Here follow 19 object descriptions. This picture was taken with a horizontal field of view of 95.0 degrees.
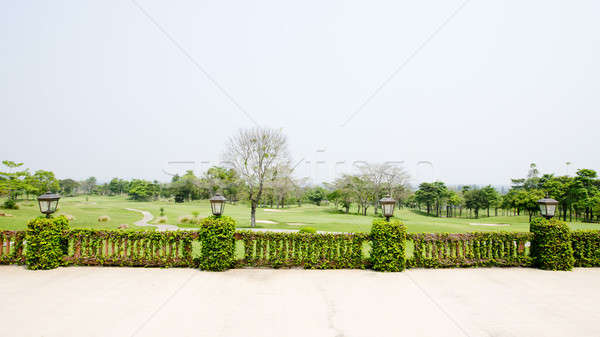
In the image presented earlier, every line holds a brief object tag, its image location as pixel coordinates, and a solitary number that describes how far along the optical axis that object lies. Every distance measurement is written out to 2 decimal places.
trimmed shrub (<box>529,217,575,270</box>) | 7.45
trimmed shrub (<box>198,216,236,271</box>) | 7.05
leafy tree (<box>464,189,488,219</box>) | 44.68
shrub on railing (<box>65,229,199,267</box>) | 7.30
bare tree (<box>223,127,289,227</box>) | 21.22
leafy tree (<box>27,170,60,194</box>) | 34.12
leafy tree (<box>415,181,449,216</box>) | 44.38
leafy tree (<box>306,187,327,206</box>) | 61.00
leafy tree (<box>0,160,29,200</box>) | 27.75
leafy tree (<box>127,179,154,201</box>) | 58.70
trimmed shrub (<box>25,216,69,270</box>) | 6.98
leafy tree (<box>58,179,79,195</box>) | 67.22
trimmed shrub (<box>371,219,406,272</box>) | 7.17
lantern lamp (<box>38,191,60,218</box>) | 7.37
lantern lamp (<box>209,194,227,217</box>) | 7.43
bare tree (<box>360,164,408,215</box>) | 40.94
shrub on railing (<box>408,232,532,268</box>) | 7.54
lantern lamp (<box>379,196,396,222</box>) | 7.67
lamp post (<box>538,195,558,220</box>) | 7.65
